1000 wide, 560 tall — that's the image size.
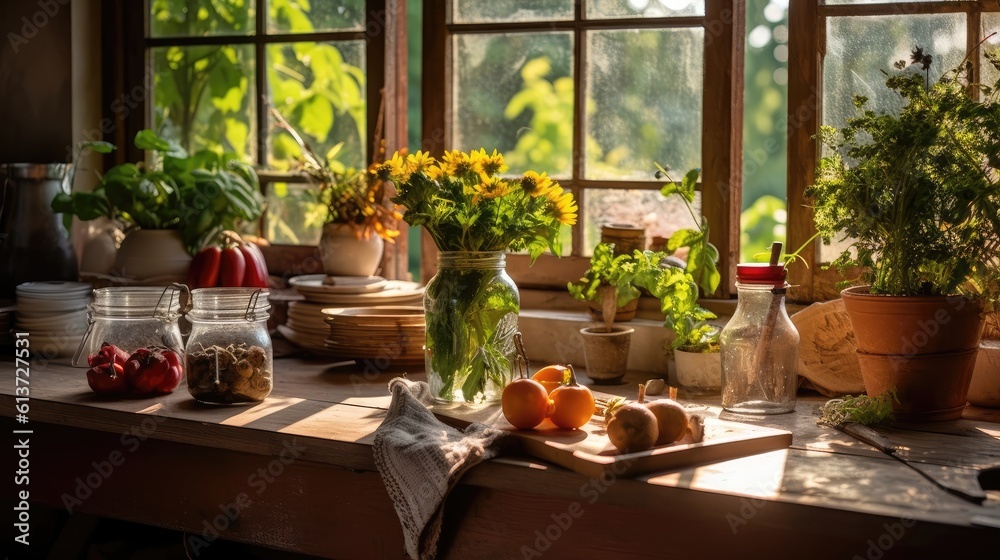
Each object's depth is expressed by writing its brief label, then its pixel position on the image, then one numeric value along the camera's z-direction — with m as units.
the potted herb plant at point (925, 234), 1.59
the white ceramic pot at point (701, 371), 1.93
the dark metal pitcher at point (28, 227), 2.46
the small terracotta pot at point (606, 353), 1.98
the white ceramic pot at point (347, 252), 2.39
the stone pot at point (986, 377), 1.76
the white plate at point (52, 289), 2.24
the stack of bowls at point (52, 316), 2.24
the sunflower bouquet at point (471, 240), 1.77
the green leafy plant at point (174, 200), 2.43
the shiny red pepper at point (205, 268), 2.31
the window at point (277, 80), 2.56
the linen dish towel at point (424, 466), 1.46
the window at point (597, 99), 2.20
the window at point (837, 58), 1.94
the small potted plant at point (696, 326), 1.94
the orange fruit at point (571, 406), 1.60
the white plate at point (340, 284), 2.29
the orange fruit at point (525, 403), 1.58
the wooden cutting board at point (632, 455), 1.40
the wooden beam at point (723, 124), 2.17
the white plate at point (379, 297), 2.30
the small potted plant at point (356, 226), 2.40
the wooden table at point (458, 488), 1.28
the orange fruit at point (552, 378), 1.76
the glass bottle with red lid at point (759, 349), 1.73
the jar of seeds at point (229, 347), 1.83
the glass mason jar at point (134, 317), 2.03
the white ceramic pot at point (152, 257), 2.38
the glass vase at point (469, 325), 1.78
